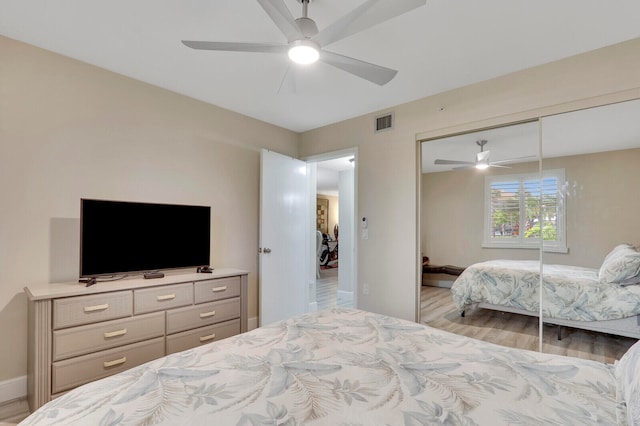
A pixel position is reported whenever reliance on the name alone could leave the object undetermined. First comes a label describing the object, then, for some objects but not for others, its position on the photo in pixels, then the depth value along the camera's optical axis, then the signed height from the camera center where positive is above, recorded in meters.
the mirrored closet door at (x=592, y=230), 2.23 -0.09
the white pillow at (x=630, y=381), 0.87 -0.53
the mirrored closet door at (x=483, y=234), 2.76 -0.15
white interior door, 3.72 -0.24
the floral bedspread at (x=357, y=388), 0.96 -0.62
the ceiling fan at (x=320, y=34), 1.48 +1.00
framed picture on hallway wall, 10.93 +0.11
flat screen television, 2.41 -0.16
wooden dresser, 2.03 -0.81
